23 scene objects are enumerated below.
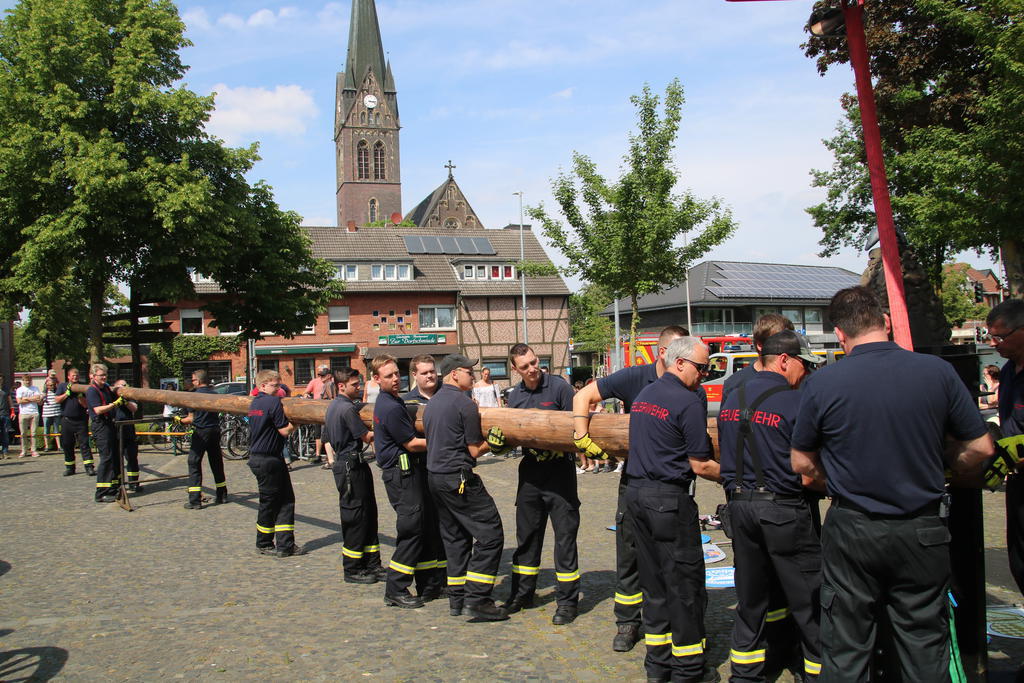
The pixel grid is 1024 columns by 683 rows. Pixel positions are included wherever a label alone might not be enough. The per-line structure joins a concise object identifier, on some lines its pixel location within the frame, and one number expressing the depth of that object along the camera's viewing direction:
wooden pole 5.72
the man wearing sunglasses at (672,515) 4.65
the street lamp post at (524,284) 46.04
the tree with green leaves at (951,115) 13.12
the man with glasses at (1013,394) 4.16
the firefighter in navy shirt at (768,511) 4.29
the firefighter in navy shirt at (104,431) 12.04
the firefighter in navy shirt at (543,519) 5.88
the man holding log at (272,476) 8.38
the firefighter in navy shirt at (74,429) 14.72
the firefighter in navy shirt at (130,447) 12.74
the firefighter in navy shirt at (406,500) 6.46
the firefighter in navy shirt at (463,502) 5.99
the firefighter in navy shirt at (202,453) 11.37
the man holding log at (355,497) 7.25
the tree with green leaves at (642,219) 19.66
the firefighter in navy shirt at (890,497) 3.38
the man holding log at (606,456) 5.34
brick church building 44.41
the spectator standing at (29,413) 19.11
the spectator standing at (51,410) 18.22
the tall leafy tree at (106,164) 20.75
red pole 6.03
